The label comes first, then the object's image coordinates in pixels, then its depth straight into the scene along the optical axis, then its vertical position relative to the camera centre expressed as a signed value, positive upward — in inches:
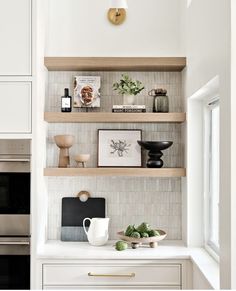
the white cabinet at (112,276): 142.9 -33.0
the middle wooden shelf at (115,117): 156.0 +9.2
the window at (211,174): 144.1 -6.6
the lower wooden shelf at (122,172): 155.2 -6.4
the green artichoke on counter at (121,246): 146.4 -25.8
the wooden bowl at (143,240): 148.6 -24.5
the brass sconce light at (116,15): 166.7 +40.7
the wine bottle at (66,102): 159.9 +13.6
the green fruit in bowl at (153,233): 150.9 -23.0
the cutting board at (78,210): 164.1 -18.2
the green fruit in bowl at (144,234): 149.5 -23.2
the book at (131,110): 159.0 +11.3
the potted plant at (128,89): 159.2 +17.5
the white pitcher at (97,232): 154.2 -23.3
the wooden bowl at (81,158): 158.7 -2.6
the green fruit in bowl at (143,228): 151.2 -21.7
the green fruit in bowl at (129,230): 150.7 -22.2
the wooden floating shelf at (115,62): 157.2 +25.1
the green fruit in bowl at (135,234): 148.9 -23.1
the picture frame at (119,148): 163.2 +0.3
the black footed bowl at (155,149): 156.2 +0.1
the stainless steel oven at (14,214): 143.4 -17.1
